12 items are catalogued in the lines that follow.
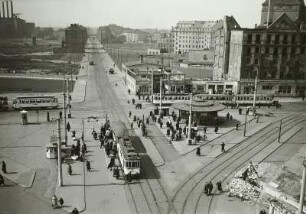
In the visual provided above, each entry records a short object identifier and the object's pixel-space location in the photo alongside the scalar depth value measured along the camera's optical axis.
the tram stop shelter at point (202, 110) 56.19
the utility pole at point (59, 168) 31.99
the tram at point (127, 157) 35.33
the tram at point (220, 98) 72.50
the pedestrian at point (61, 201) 29.48
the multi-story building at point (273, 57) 83.62
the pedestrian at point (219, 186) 33.81
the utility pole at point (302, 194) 23.42
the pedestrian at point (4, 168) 36.12
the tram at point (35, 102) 65.25
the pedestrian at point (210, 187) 33.00
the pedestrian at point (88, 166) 37.40
